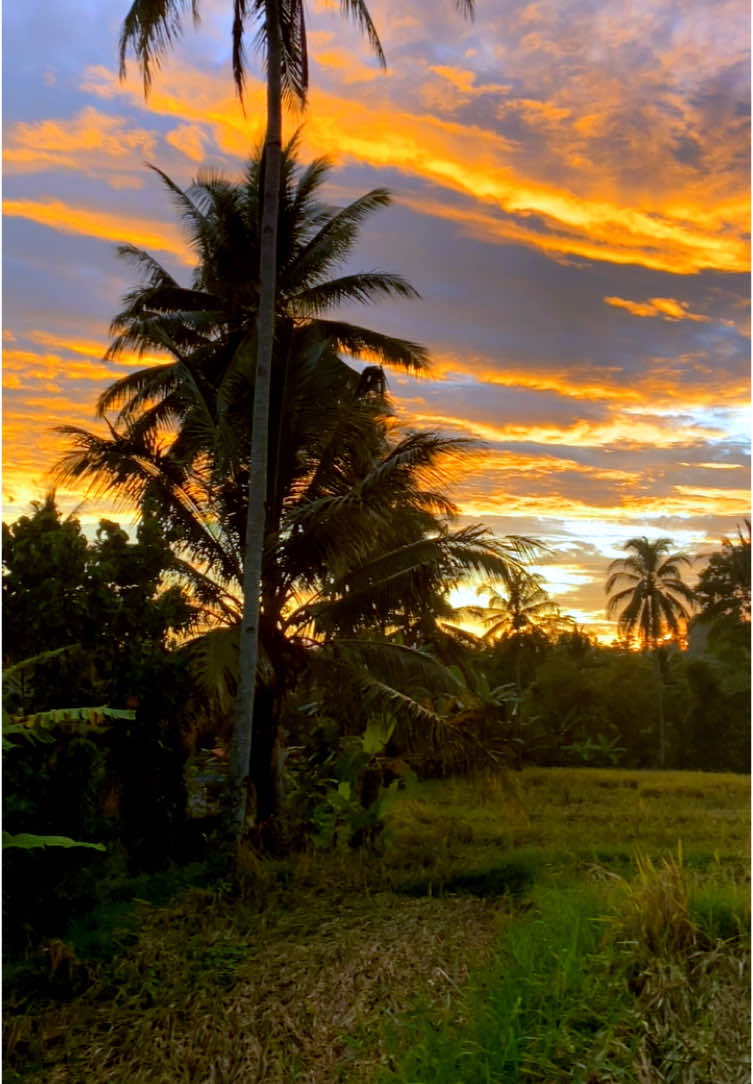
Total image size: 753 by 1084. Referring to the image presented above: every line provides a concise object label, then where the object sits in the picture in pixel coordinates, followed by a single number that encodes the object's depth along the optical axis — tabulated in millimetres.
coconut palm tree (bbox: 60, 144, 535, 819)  11922
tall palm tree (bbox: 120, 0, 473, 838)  10719
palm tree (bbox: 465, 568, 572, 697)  35406
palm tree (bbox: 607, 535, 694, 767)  38000
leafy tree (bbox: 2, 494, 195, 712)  9875
